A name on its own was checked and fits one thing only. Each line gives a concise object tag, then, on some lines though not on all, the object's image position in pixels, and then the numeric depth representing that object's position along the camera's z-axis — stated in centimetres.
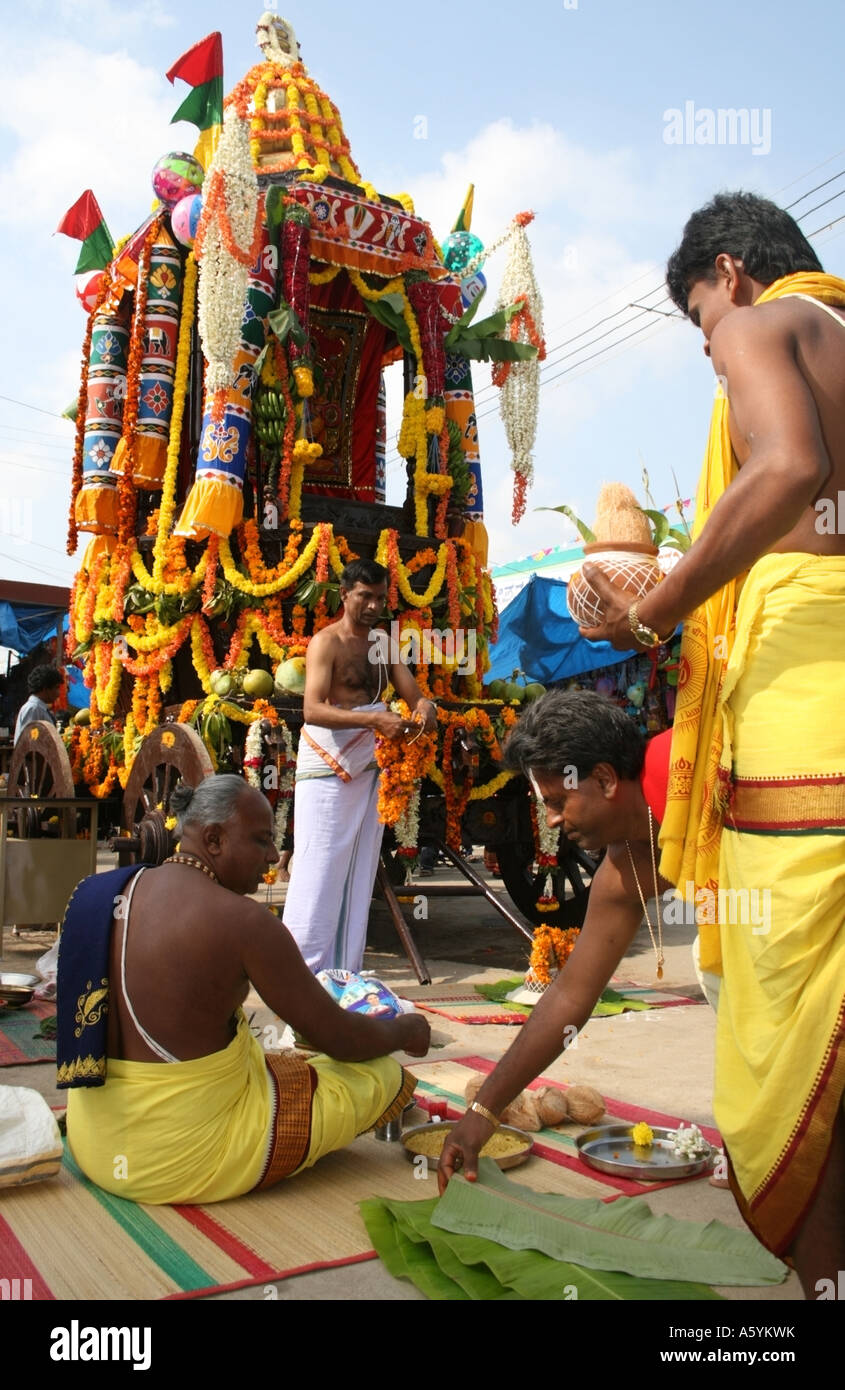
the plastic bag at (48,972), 540
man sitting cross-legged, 265
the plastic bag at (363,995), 374
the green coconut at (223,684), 650
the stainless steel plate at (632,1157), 287
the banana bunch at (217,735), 622
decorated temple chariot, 658
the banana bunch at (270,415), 704
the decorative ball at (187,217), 704
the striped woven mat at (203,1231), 227
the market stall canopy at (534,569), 1431
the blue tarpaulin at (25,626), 1795
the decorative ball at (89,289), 827
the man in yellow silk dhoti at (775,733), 166
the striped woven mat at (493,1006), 506
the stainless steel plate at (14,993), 511
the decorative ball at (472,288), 841
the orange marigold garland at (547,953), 558
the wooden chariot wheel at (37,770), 759
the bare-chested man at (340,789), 493
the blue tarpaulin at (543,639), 1287
